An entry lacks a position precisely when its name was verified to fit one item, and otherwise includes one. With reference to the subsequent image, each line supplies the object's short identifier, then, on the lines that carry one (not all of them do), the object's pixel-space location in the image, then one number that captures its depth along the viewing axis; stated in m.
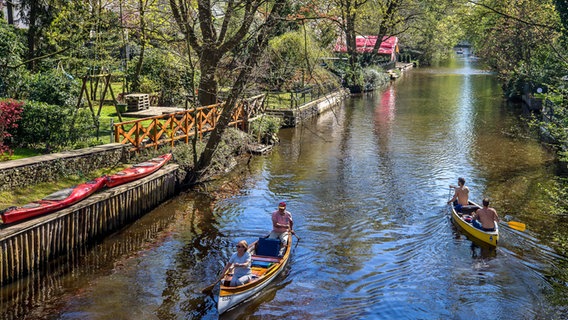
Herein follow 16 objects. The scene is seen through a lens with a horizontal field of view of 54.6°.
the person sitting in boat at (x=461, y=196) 19.48
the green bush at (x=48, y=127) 19.41
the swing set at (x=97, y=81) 21.84
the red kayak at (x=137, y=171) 18.38
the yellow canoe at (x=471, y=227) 17.00
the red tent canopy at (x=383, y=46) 66.82
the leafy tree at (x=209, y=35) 22.36
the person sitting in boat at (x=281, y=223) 16.77
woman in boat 13.51
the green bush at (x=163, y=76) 32.30
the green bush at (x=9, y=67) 22.35
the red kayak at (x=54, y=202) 14.02
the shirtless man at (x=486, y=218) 17.38
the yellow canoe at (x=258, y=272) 12.90
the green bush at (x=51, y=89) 22.23
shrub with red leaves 17.86
